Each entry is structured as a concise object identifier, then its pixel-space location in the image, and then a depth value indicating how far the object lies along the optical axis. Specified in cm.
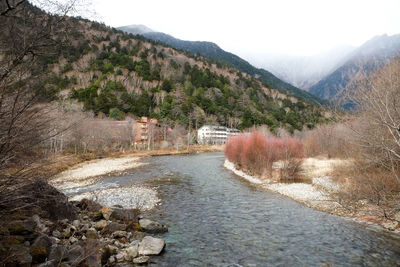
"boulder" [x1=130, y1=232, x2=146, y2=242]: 789
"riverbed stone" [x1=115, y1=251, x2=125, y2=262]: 652
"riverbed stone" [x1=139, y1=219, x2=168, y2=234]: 877
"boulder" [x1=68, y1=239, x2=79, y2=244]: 663
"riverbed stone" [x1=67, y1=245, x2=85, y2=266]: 542
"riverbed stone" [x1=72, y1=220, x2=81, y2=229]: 769
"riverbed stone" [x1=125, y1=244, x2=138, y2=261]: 664
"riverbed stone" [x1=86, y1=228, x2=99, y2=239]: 714
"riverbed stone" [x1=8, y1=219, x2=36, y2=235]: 542
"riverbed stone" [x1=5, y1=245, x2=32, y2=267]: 443
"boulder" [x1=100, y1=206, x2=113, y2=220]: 911
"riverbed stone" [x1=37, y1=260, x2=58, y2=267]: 486
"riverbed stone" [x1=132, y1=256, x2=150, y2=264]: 650
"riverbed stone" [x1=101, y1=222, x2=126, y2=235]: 789
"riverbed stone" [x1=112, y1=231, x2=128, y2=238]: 779
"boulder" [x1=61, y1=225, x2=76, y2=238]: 691
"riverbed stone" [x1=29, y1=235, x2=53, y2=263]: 508
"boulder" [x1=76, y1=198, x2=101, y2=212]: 1007
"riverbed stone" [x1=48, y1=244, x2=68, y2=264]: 528
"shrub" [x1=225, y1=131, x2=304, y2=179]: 2127
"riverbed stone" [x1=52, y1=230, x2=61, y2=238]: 675
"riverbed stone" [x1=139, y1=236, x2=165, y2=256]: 698
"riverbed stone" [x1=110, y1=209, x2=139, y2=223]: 930
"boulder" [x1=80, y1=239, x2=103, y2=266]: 569
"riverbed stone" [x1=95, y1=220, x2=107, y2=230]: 812
